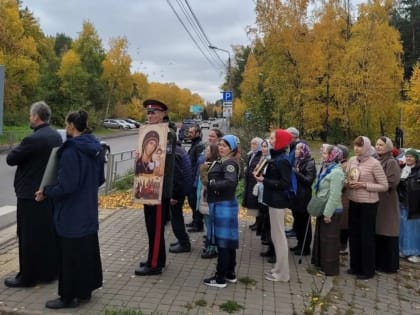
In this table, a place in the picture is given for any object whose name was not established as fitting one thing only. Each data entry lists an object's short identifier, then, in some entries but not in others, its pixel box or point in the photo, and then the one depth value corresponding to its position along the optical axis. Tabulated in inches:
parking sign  753.7
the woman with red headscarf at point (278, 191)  213.6
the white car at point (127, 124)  2482.3
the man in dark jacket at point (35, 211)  195.2
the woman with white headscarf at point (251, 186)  275.3
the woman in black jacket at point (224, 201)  201.5
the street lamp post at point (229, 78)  745.7
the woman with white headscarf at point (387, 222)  249.0
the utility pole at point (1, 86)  251.1
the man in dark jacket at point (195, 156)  307.7
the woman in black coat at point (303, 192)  265.4
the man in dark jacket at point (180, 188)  251.3
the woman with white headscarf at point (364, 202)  234.4
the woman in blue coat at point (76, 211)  173.5
